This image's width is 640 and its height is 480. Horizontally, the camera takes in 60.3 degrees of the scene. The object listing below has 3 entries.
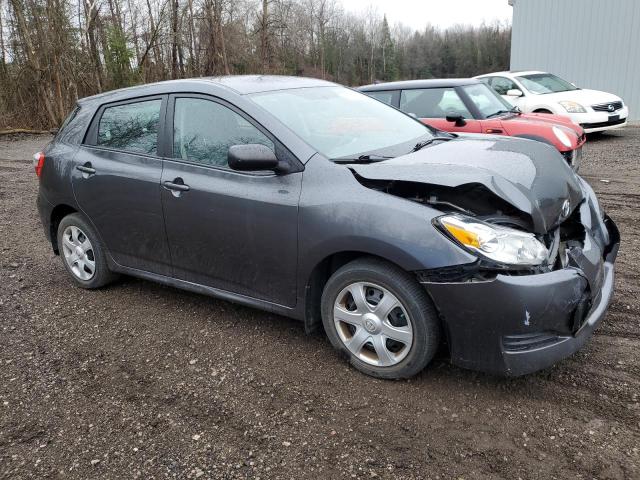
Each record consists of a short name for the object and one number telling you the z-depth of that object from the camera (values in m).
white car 11.44
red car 7.25
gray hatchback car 2.69
